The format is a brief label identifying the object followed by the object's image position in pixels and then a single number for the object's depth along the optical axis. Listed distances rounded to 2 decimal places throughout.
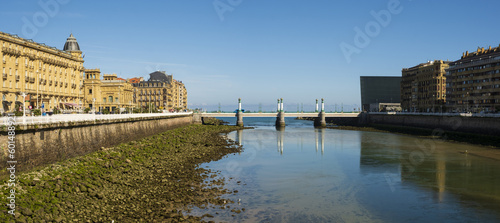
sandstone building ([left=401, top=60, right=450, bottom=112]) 141.88
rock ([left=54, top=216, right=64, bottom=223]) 20.45
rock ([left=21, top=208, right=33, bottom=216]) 19.83
